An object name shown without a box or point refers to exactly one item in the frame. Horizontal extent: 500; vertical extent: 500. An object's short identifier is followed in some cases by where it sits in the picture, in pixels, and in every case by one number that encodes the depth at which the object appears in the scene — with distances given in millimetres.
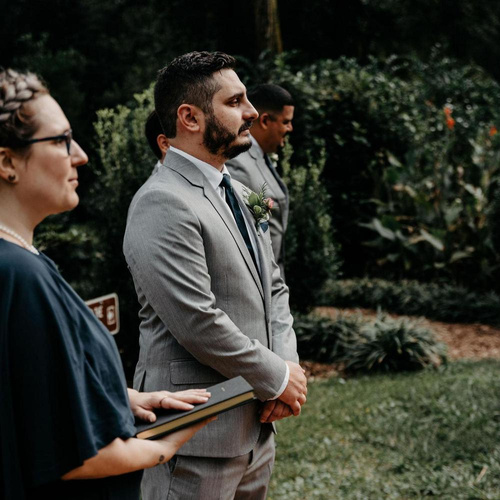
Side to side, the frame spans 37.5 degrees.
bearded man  2234
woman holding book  1453
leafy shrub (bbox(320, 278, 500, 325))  9195
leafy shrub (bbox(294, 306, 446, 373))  7453
